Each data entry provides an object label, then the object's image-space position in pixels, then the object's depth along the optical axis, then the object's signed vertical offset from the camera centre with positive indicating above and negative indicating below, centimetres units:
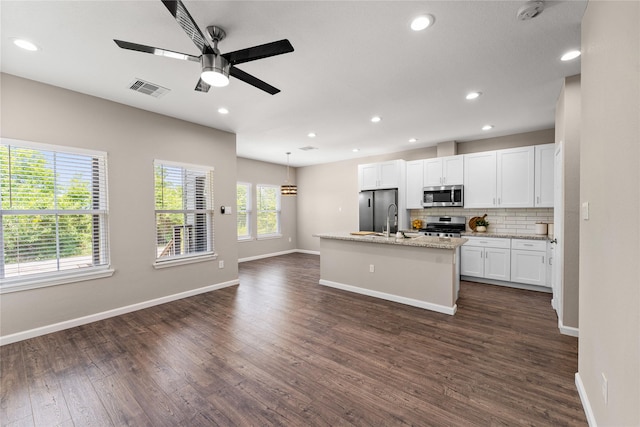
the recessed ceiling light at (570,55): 235 +144
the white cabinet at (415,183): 570 +58
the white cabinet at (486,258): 450 -91
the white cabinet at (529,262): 418 -89
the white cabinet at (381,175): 586 +82
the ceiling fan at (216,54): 169 +111
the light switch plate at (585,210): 171 -1
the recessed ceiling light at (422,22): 191 +143
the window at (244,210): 702 -2
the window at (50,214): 271 -5
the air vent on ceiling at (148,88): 290 +144
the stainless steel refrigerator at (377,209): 590 +0
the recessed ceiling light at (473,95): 318 +144
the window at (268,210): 754 -2
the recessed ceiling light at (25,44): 217 +143
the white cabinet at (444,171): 520 +80
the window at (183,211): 388 -3
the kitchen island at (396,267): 341 -89
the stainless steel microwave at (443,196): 518 +26
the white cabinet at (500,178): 449 +57
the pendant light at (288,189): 631 +50
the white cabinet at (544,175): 426 +58
